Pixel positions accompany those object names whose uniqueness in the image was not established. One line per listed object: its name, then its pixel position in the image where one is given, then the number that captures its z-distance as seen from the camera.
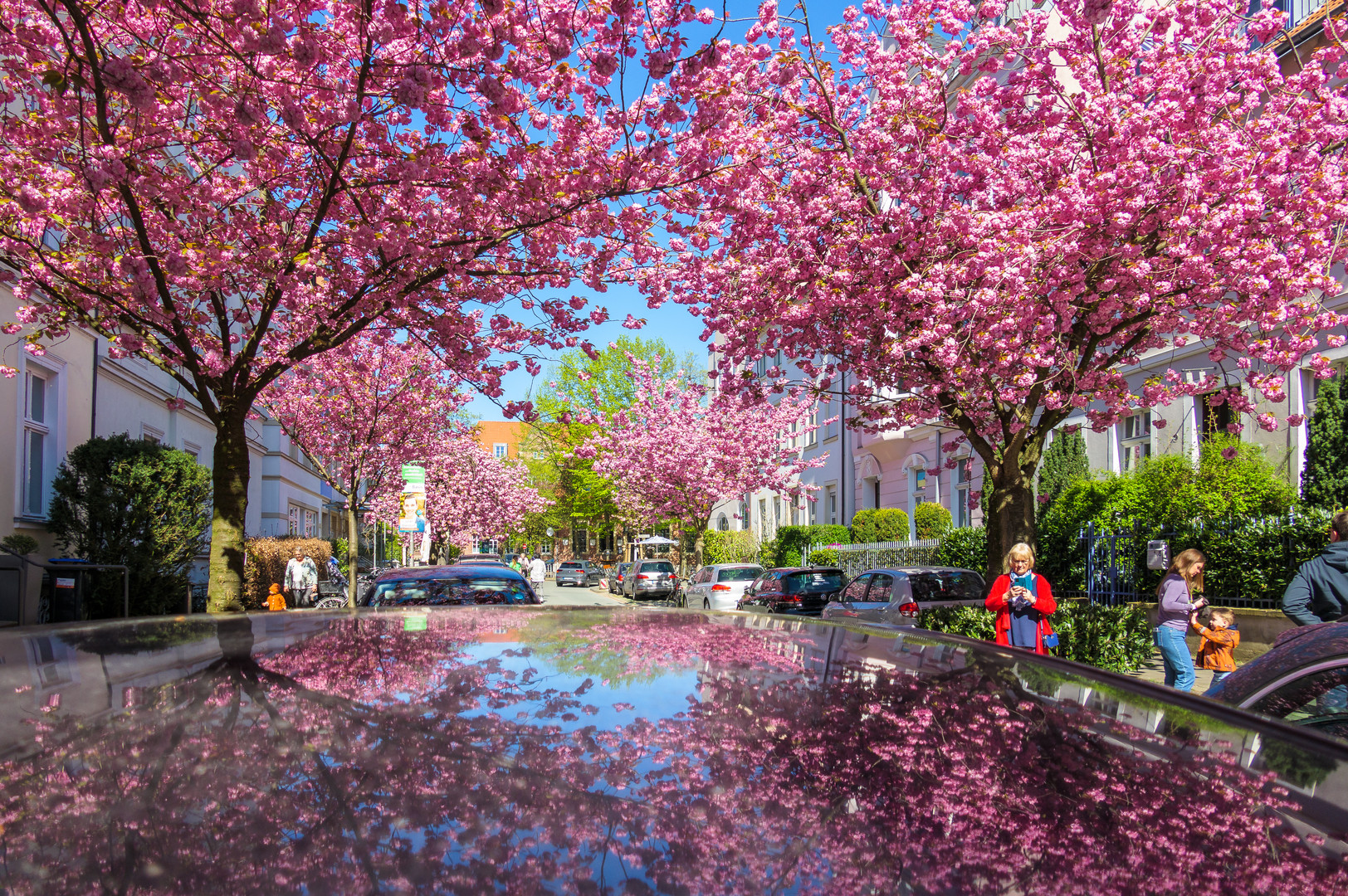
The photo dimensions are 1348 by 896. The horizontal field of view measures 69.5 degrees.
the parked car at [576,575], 58.50
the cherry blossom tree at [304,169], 7.40
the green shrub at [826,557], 30.39
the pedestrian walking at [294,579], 19.28
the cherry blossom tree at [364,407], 23.70
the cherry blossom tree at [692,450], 34.81
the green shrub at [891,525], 28.31
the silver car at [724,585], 26.05
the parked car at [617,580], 46.34
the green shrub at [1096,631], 11.84
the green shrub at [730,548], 41.28
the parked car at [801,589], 20.28
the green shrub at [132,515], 13.82
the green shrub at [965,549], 21.38
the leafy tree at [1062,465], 20.95
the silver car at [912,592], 14.71
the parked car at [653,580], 39.00
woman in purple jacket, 8.59
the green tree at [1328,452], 13.58
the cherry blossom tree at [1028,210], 10.02
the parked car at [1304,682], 3.02
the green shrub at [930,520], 25.52
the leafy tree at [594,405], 50.19
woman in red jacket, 9.49
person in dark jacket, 7.25
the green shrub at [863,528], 29.55
